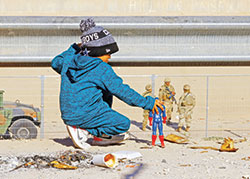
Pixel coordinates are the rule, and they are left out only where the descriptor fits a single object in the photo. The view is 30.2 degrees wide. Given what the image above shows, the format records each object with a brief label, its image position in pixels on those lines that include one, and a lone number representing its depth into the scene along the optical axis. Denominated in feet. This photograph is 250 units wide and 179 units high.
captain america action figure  29.01
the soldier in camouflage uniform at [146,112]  36.91
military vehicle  33.01
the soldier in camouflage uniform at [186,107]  36.95
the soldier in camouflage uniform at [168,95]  38.18
